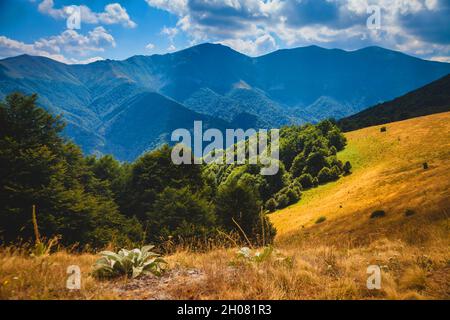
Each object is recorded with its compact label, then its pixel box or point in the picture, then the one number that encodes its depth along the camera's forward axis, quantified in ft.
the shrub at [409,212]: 91.82
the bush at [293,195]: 237.90
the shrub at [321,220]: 144.05
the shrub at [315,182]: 253.61
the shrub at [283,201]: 235.91
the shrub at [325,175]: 248.91
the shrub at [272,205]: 242.37
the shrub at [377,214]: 106.43
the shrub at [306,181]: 258.78
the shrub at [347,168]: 237.14
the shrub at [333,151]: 284.00
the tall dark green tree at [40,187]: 71.26
